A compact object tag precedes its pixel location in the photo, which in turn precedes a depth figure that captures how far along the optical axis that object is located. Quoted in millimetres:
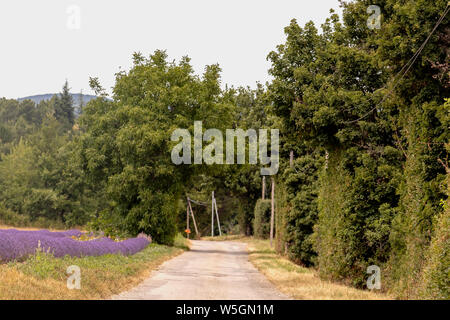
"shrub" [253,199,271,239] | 56906
